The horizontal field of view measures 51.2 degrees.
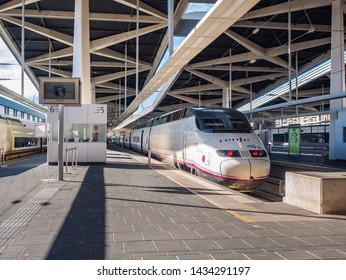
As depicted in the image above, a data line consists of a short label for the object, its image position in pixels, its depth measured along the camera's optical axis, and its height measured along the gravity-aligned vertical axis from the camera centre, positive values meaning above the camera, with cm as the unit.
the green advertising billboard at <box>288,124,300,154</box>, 1862 -16
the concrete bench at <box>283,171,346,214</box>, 647 -104
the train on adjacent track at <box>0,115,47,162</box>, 2039 -19
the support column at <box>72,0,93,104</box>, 1973 +495
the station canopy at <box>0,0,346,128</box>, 1342 +696
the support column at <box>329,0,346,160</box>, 1991 +313
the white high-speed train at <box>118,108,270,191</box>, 1123 -42
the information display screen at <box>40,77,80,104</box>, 1086 +137
